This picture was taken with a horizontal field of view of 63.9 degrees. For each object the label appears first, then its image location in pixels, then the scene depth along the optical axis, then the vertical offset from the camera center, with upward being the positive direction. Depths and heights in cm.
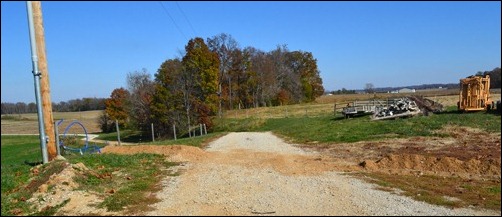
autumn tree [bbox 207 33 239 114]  6661 +628
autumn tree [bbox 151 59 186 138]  4650 -25
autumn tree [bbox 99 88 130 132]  6500 -166
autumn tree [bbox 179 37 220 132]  4672 +227
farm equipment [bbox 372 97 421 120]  2895 -168
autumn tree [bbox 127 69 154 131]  5125 -49
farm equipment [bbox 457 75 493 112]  2777 -65
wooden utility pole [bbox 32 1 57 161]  1152 +50
